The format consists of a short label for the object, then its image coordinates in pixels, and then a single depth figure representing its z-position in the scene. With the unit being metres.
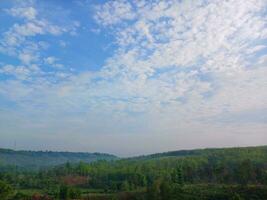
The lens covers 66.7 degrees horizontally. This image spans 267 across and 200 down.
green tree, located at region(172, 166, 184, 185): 55.35
